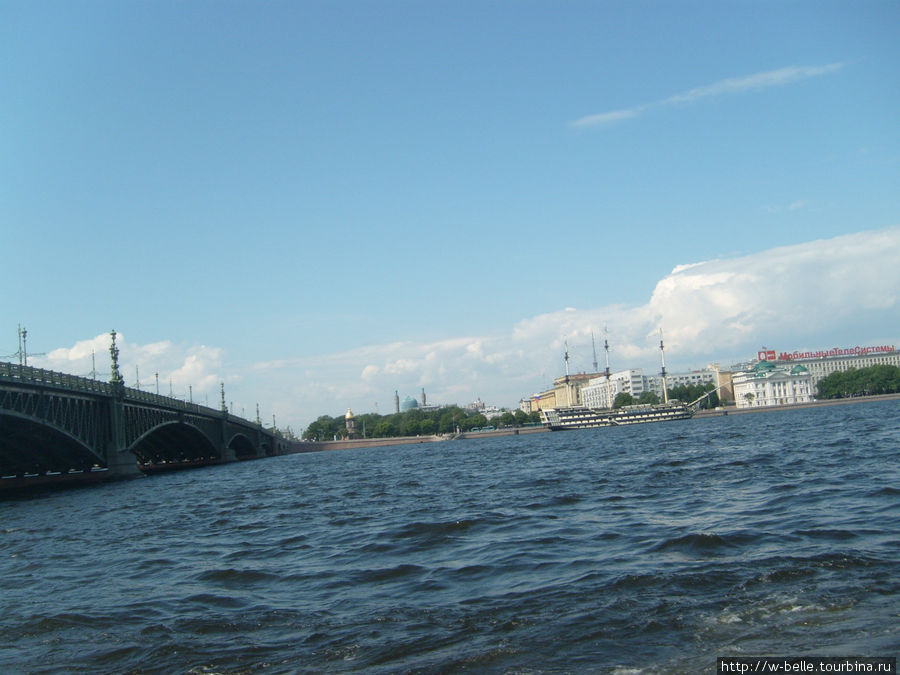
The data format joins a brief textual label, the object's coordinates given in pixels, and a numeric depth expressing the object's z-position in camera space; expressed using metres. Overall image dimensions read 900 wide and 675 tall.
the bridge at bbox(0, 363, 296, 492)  46.91
